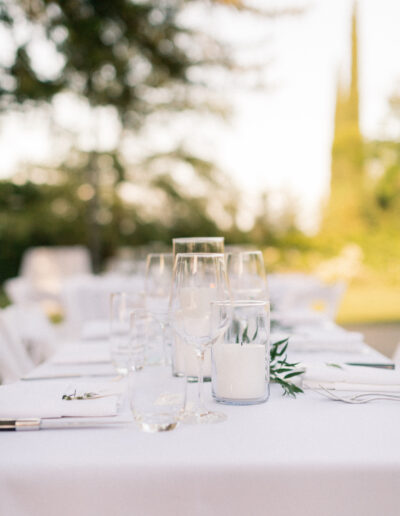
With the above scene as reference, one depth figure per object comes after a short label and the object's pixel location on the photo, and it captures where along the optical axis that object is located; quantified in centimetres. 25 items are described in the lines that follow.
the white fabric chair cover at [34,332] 282
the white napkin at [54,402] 118
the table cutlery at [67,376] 158
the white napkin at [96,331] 231
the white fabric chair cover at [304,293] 412
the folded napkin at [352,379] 137
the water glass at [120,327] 161
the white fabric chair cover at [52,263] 997
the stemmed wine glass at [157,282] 157
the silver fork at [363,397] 129
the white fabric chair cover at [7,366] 227
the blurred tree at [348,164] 1513
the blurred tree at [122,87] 745
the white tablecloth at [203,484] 94
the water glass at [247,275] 173
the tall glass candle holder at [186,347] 140
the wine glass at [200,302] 122
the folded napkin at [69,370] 161
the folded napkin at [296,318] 247
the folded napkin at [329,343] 188
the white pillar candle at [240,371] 129
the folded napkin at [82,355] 181
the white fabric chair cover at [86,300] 430
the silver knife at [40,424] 112
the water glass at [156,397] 111
